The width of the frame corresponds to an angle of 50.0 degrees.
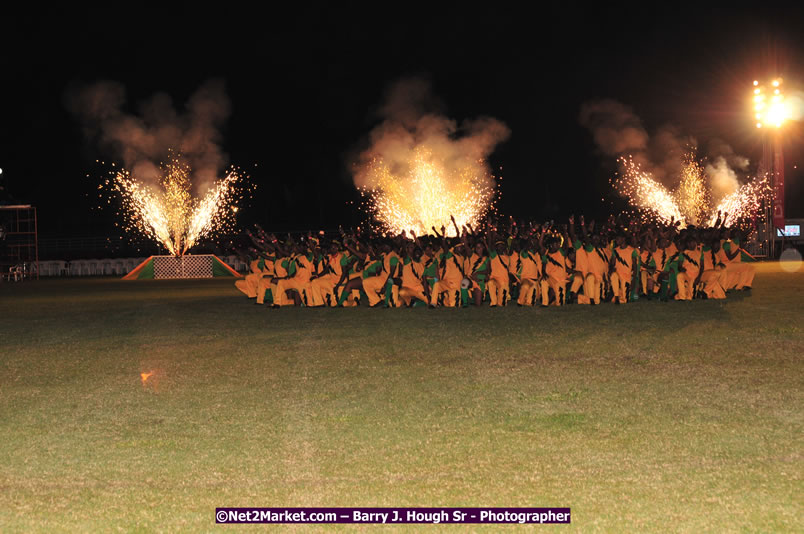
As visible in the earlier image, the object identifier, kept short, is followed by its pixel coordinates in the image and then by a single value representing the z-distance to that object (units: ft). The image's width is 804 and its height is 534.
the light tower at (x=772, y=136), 113.09
